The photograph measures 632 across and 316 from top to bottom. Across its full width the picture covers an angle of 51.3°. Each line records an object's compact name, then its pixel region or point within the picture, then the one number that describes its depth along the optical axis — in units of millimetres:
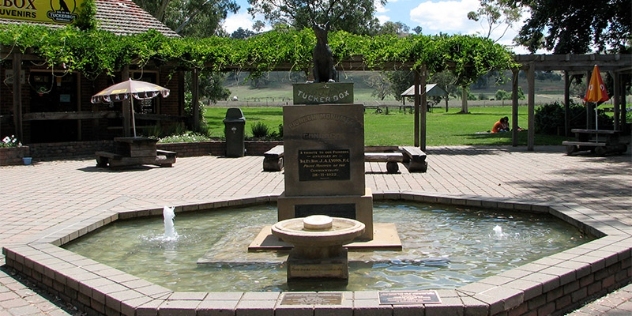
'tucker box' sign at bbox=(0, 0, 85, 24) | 18464
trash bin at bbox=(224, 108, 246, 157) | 17578
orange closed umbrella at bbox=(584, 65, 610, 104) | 16875
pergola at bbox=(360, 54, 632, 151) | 18266
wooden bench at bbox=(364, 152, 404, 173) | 12766
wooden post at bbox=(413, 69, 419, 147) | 18572
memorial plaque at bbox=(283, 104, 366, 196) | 6762
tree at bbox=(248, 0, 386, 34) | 50444
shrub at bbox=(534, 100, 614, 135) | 23969
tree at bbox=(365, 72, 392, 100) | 80938
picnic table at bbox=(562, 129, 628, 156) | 16281
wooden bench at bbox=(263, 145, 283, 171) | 13709
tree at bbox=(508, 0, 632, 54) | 24281
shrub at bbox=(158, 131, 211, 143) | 18016
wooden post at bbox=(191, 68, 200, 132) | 19672
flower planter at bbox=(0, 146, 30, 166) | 15102
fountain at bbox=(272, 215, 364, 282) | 5203
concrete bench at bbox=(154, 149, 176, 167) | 14883
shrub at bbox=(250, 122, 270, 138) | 19312
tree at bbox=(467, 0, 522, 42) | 57466
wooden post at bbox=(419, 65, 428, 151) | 17969
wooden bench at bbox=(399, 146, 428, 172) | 13203
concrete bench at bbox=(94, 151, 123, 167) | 14352
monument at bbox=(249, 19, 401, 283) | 6762
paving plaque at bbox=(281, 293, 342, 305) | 4250
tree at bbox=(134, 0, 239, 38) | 36219
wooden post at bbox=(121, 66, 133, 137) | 17297
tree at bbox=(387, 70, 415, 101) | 65062
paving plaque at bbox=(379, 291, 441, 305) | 4203
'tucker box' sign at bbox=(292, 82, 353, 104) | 6812
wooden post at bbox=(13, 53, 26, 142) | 15906
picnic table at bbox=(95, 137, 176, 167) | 14435
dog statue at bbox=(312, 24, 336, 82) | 7328
